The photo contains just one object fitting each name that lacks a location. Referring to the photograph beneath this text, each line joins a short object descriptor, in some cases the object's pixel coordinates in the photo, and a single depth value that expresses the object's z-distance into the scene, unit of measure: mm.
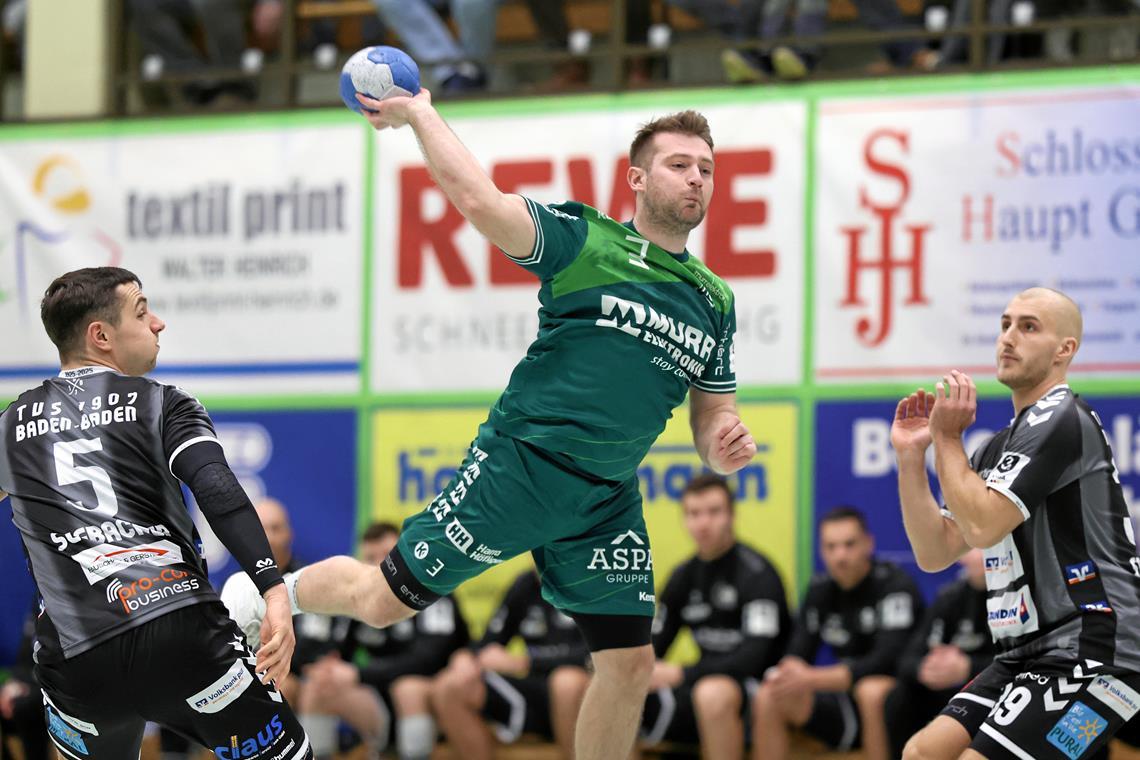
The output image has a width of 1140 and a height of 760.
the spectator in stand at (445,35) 21312
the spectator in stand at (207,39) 22953
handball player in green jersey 10531
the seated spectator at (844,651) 16500
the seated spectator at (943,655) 15781
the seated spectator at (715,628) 16656
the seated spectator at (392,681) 17922
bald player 9430
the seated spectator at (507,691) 17734
